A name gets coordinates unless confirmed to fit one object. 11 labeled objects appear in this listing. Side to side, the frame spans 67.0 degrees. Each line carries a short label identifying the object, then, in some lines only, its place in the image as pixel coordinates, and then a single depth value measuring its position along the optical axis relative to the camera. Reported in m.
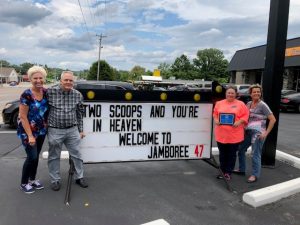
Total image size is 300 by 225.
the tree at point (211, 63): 70.05
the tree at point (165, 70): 74.21
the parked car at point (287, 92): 14.10
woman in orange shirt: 3.45
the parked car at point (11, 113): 6.78
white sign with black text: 3.37
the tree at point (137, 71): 80.81
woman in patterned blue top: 2.87
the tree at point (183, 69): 70.50
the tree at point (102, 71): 51.98
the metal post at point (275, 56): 4.00
